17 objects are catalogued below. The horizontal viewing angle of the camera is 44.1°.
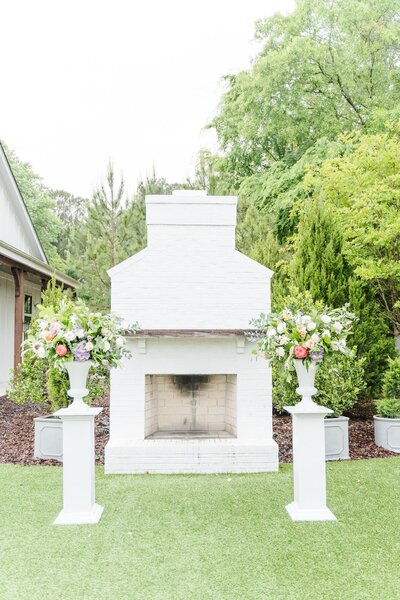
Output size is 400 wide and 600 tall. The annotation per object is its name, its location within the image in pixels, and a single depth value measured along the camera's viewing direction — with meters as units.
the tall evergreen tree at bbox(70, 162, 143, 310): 12.72
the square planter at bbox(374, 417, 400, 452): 6.89
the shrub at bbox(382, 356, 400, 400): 7.36
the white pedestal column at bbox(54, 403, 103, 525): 4.43
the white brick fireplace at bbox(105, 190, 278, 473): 6.14
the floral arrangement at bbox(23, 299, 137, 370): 4.47
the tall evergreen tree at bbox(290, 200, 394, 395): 8.62
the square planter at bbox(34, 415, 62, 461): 6.59
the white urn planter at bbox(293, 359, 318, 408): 4.57
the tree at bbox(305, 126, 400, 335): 8.49
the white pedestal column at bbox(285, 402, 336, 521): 4.45
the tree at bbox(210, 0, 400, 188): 15.16
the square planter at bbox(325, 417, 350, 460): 6.60
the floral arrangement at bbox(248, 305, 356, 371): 4.45
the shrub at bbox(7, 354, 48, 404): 8.09
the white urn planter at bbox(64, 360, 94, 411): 4.55
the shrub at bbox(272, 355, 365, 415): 7.23
